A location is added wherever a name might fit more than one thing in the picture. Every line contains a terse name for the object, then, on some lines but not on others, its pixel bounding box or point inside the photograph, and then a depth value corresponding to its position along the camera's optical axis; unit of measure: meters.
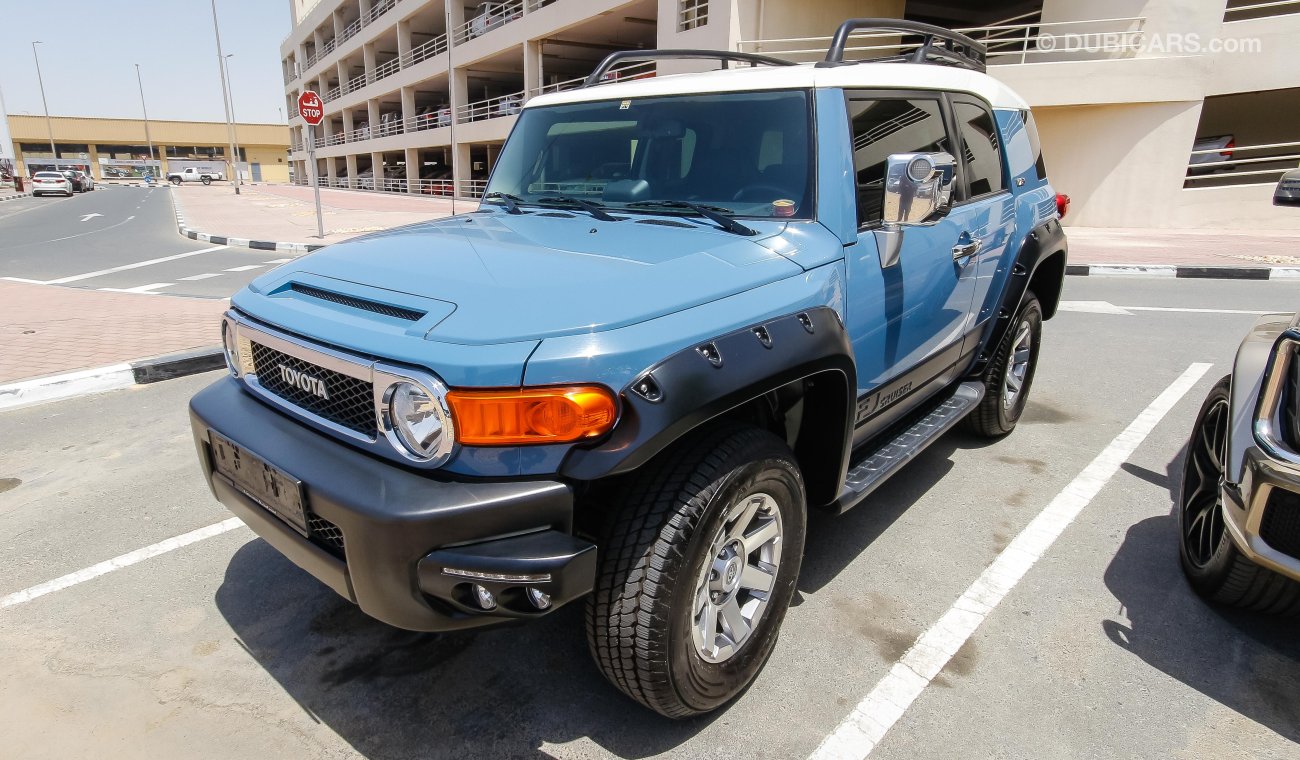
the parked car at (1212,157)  17.52
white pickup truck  65.75
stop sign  13.88
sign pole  13.95
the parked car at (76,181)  47.62
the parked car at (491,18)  28.83
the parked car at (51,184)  41.16
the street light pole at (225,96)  40.31
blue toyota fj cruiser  1.86
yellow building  80.19
